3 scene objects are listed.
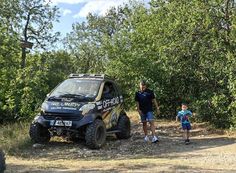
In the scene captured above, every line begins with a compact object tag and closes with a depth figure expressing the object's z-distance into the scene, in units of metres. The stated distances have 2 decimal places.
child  8.55
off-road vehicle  7.90
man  8.82
